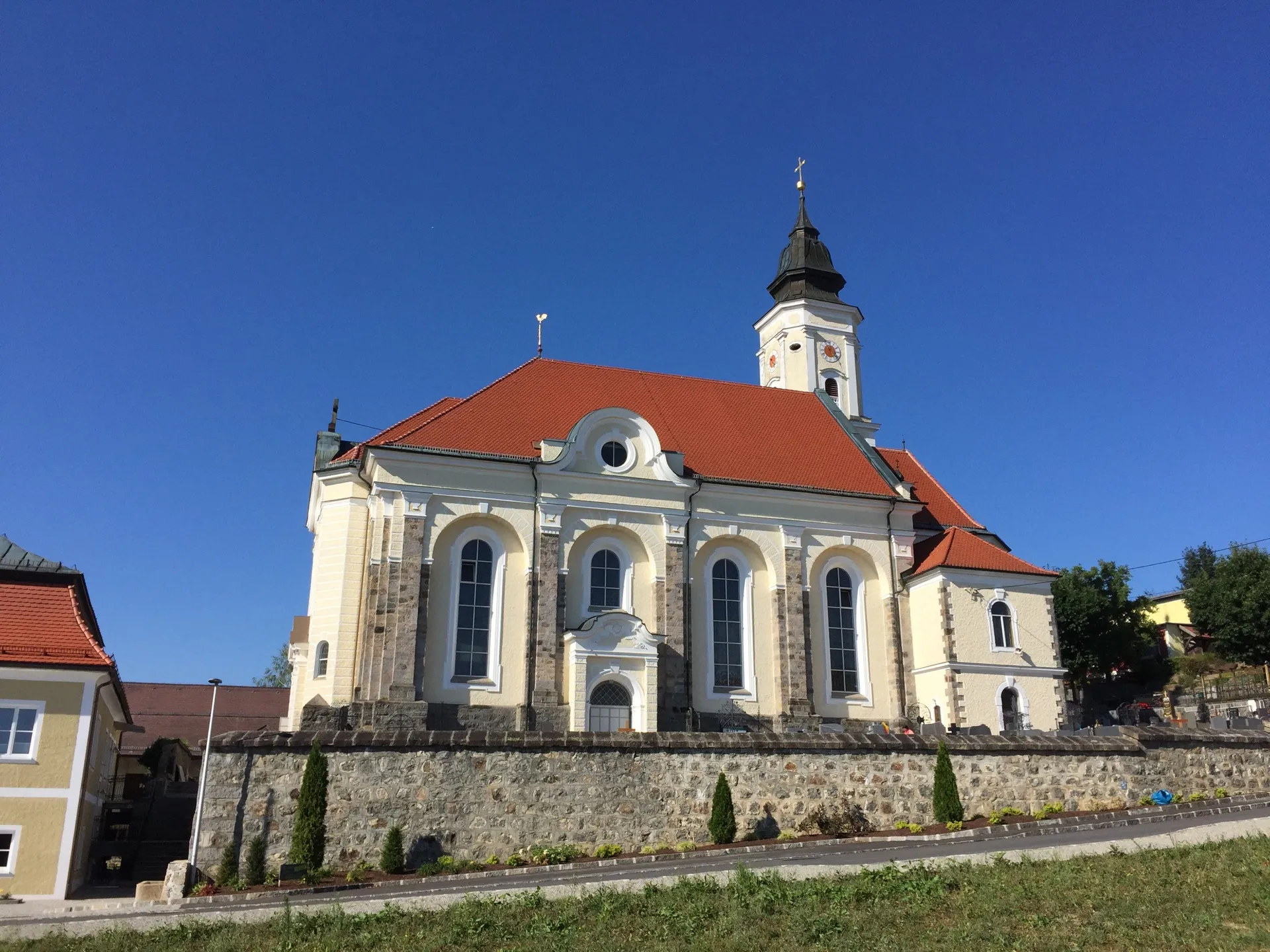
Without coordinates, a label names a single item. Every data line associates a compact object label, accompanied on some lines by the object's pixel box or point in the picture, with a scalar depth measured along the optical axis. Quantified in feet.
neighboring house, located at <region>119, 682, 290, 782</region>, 159.22
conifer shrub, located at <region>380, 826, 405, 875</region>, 68.85
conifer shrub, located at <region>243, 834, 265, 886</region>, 67.31
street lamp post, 66.64
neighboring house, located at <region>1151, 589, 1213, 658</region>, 198.18
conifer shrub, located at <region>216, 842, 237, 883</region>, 66.59
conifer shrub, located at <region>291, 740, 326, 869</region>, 68.13
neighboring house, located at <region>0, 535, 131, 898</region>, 72.28
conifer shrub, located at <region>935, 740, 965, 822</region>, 78.48
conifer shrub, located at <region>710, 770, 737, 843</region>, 74.79
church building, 102.12
